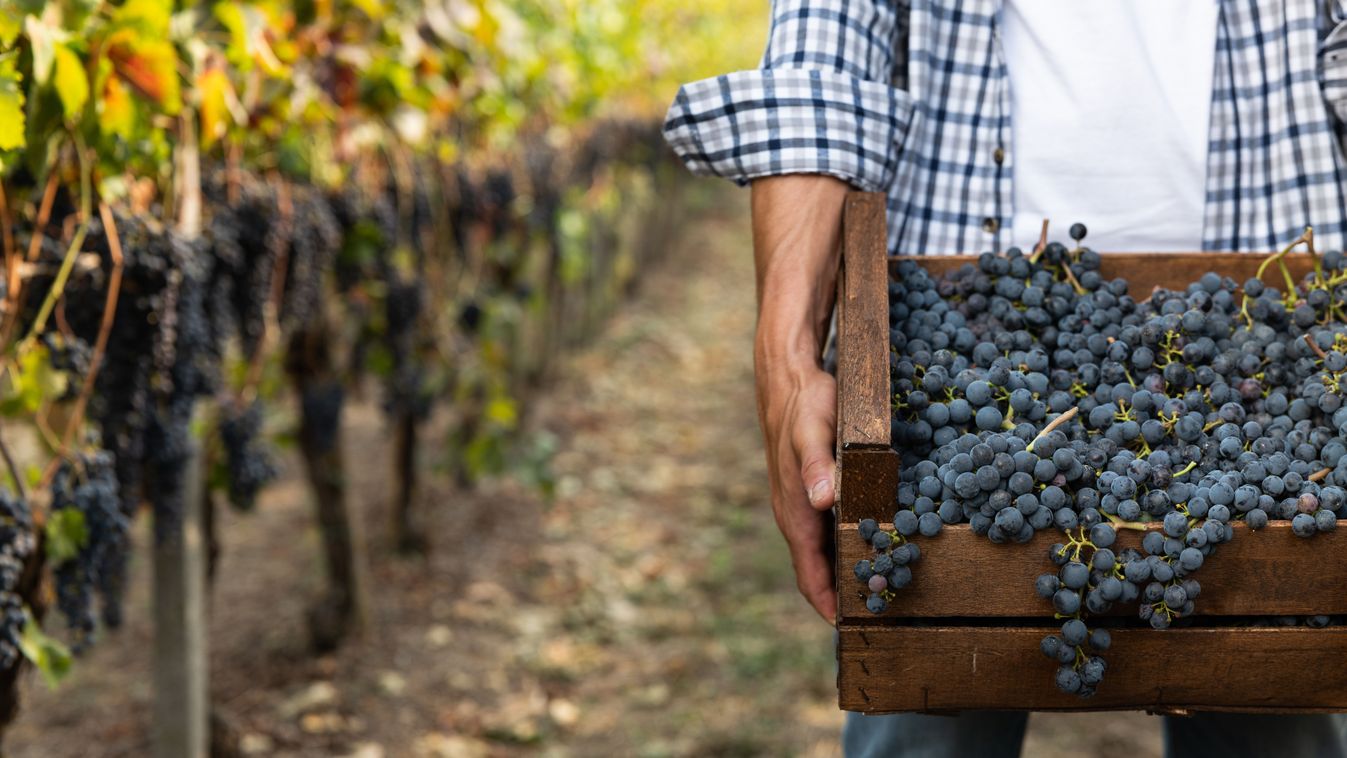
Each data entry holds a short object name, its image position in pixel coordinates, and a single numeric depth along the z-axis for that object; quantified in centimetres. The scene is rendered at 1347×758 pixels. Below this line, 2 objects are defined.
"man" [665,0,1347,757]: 163
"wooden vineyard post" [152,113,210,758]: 272
